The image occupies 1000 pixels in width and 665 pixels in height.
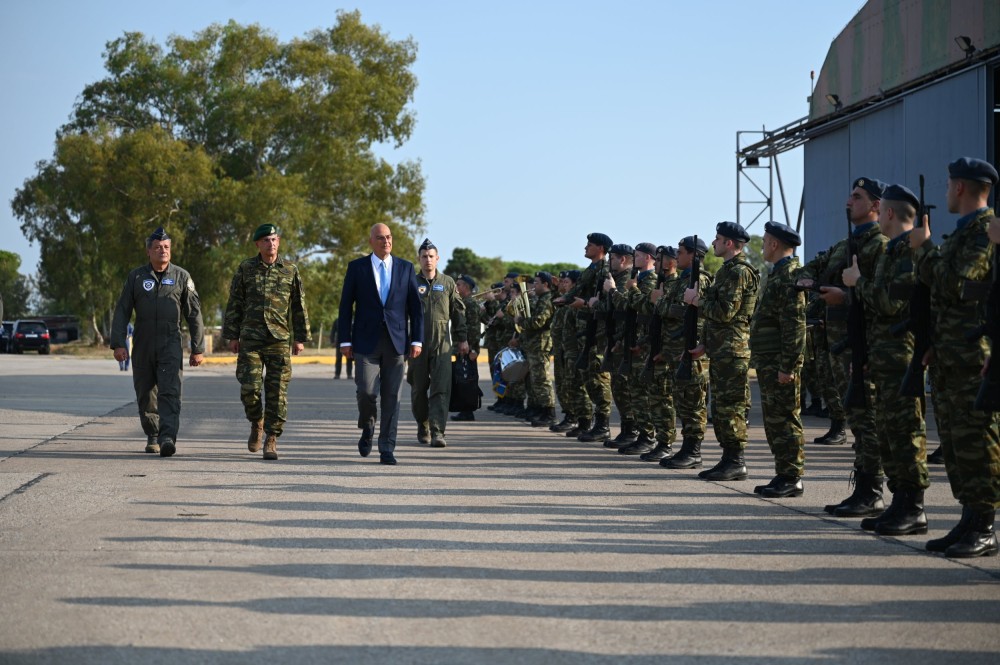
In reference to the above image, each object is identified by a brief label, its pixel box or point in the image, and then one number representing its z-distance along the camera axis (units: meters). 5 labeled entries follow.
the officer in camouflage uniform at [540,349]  16.38
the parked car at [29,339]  58.00
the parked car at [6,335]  58.31
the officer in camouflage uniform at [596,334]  13.88
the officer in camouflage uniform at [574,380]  14.56
